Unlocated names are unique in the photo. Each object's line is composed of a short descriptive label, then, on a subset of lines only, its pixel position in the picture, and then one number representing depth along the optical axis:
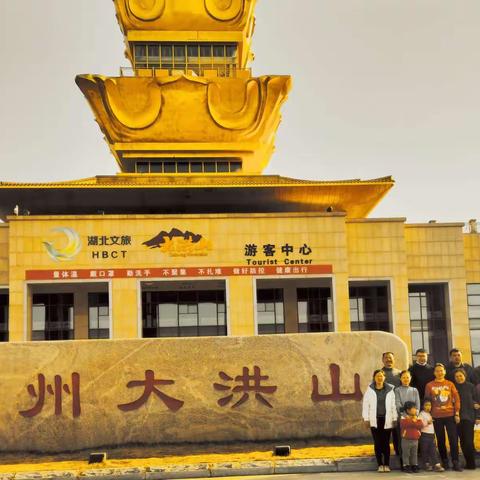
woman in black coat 10.88
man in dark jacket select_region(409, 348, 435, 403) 11.46
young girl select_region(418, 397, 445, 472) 10.70
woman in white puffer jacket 10.74
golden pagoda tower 36.66
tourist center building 31.83
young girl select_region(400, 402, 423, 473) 10.53
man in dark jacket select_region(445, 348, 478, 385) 11.36
